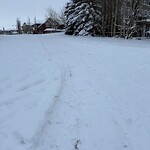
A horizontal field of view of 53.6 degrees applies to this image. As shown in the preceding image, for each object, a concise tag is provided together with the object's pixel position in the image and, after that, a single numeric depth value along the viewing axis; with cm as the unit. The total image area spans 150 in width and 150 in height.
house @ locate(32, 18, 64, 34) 4119
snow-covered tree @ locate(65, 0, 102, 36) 1712
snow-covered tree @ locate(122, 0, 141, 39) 1613
